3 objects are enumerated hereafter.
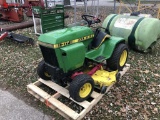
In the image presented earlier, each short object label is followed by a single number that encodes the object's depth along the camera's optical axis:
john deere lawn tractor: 2.01
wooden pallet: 2.01
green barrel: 3.44
